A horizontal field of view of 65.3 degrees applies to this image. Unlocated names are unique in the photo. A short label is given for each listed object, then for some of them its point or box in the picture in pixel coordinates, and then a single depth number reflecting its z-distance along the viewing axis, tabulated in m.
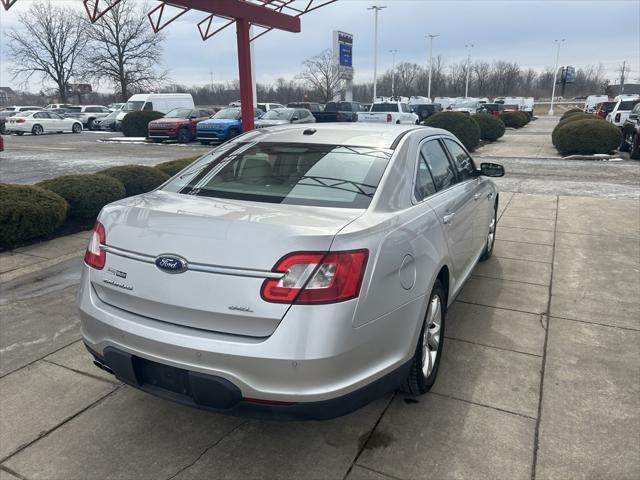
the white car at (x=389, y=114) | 23.17
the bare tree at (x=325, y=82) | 54.38
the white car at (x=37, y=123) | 29.47
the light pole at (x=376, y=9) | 51.72
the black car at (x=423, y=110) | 34.03
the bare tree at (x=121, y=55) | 46.12
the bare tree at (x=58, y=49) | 52.72
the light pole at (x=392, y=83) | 87.66
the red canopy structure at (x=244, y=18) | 8.47
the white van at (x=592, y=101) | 50.39
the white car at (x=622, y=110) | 22.31
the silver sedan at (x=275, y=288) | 2.11
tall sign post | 37.09
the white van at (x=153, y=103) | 29.58
